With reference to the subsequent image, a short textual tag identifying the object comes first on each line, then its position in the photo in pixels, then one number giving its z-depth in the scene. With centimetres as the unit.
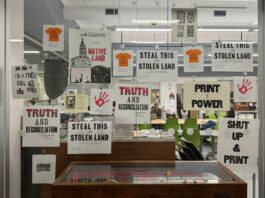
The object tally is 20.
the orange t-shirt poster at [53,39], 209
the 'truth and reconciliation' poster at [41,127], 212
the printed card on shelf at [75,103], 218
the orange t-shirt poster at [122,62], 210
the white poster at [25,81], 212
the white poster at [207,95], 205
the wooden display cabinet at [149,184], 150
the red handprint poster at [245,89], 203
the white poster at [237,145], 200
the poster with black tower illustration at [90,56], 209
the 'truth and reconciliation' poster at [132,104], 211
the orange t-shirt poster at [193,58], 207
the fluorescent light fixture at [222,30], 574
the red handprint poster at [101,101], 213
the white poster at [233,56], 204
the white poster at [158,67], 208
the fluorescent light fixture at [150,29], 553
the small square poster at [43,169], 218
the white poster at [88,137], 212
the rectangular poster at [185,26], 206
